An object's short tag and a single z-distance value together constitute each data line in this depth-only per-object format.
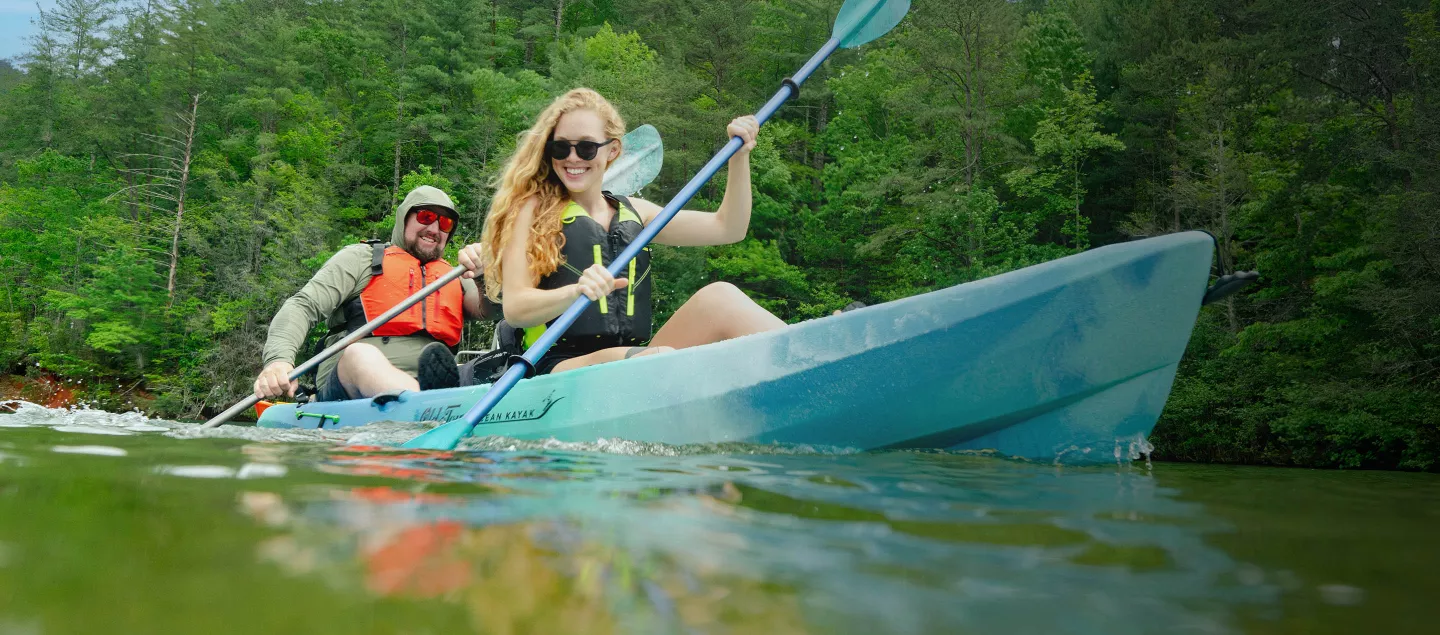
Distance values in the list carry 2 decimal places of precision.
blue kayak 2.41
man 4.00
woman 3.11
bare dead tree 22.47
